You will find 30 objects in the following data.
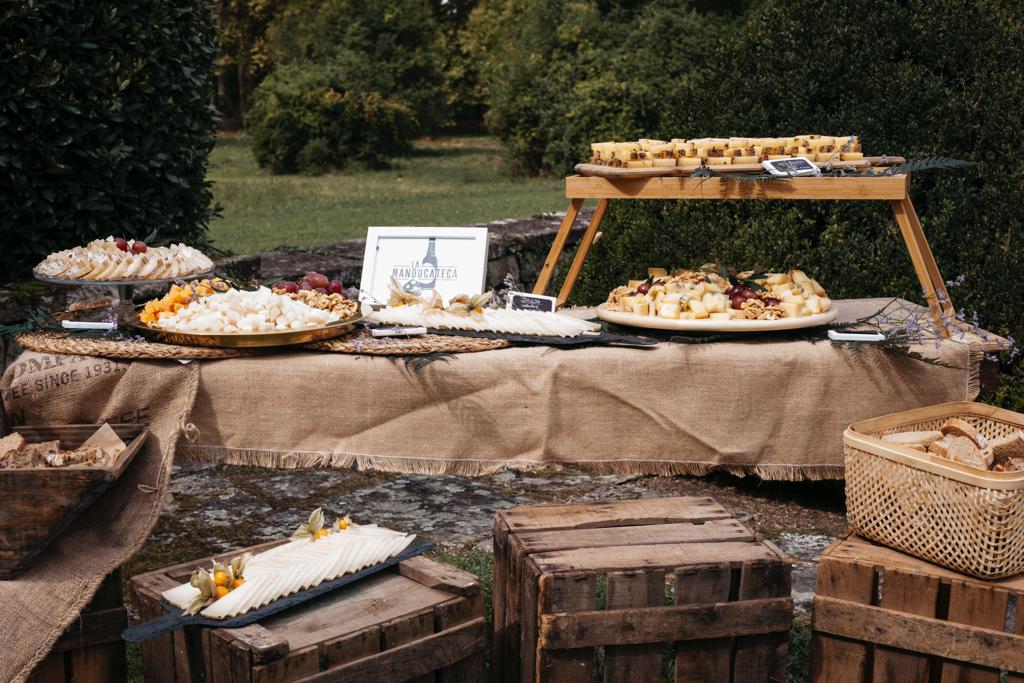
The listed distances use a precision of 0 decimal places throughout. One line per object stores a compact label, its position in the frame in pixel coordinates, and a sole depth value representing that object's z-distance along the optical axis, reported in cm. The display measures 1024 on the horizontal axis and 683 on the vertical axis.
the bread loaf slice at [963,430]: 299
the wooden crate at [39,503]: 277
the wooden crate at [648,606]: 260
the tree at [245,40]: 2909
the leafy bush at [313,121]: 1878
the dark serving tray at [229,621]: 238
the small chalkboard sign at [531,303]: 389
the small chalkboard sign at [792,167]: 369
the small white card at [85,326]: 359
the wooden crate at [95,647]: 278
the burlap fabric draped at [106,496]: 276
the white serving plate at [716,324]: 355
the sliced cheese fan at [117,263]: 375
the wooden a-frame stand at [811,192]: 364
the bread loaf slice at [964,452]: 287
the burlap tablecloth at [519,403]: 337
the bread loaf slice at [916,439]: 300
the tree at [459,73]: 2786
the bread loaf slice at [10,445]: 292
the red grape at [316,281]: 396
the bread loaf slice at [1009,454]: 295
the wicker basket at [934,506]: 269
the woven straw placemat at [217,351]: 335
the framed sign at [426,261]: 391
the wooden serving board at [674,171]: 377
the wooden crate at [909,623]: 266
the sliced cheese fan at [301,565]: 250
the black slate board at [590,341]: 351
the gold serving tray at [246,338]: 336
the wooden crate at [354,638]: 237
